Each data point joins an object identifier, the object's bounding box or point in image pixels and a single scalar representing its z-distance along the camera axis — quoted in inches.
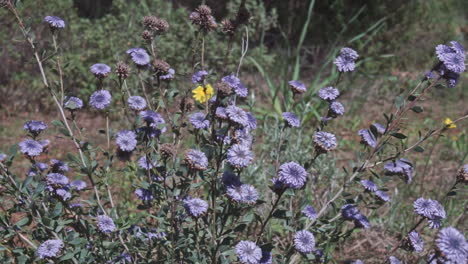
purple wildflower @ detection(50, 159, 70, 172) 30.4
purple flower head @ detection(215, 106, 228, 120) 26.7
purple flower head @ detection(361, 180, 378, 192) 30.4
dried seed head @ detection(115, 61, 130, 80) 28.0
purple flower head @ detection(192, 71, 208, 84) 29.8
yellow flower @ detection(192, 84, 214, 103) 29.0
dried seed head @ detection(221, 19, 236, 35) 29.6
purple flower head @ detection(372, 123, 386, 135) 29.4
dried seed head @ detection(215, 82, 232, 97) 25.6
